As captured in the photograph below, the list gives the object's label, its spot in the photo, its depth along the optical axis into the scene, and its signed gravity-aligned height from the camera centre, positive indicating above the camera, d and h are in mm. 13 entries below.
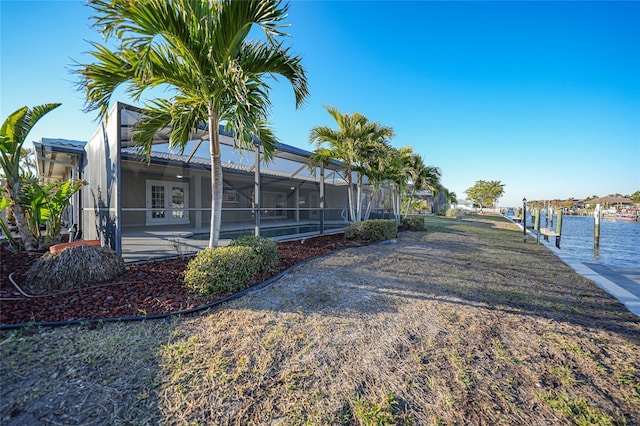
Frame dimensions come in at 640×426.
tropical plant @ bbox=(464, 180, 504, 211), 48562 +3484
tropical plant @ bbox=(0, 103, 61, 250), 4902 +1012
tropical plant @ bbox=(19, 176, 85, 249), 5285 -104
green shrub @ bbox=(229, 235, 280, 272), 4117 -765
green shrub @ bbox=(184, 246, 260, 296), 3266 -946
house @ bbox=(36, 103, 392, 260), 4848 +755
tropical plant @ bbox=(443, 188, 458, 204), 38503 +1942
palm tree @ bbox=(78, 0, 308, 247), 3008 +2015
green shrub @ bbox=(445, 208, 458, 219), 25991 -600
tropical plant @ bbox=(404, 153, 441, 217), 14219 +2040
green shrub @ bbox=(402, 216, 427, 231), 13117 -924
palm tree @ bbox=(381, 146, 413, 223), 9745 +1522
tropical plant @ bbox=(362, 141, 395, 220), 8336 +1604
